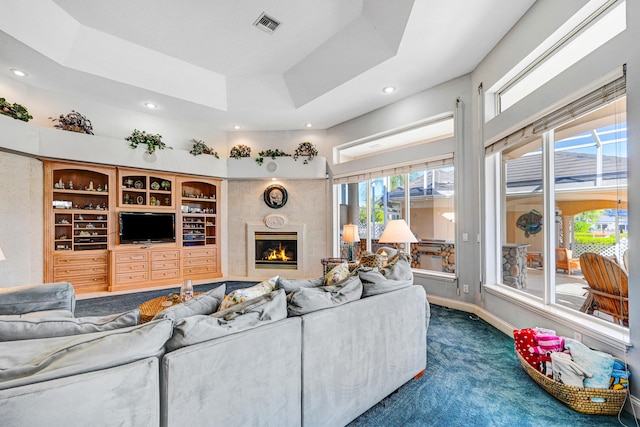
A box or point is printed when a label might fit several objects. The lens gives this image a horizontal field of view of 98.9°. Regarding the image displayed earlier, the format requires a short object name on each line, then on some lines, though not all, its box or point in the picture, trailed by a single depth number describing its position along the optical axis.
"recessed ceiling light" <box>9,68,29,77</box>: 3.79
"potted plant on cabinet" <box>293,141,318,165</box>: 5.76
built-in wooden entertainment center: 4.54
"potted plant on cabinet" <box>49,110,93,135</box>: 4.46
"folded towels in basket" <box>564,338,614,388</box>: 1.82
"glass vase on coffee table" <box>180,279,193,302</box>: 2.67
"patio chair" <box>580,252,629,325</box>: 2.04
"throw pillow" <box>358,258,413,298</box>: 1.98
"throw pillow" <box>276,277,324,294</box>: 1.91
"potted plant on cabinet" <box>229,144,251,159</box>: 5.91
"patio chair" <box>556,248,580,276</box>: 2.52
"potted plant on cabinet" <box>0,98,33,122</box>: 3.78
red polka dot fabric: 2.17
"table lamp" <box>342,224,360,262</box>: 4.61
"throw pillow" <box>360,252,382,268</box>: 3.51
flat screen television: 4.93
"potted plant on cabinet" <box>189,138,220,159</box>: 5.55
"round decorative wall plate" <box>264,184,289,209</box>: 5.98
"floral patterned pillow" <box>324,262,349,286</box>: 2.22
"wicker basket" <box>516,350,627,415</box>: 1.78
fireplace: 5.90
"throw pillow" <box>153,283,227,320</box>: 1.38
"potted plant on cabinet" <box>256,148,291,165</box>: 5.78
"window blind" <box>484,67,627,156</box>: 1.93
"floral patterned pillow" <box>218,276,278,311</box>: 1.68
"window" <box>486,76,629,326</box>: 2.10
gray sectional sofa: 0.89
